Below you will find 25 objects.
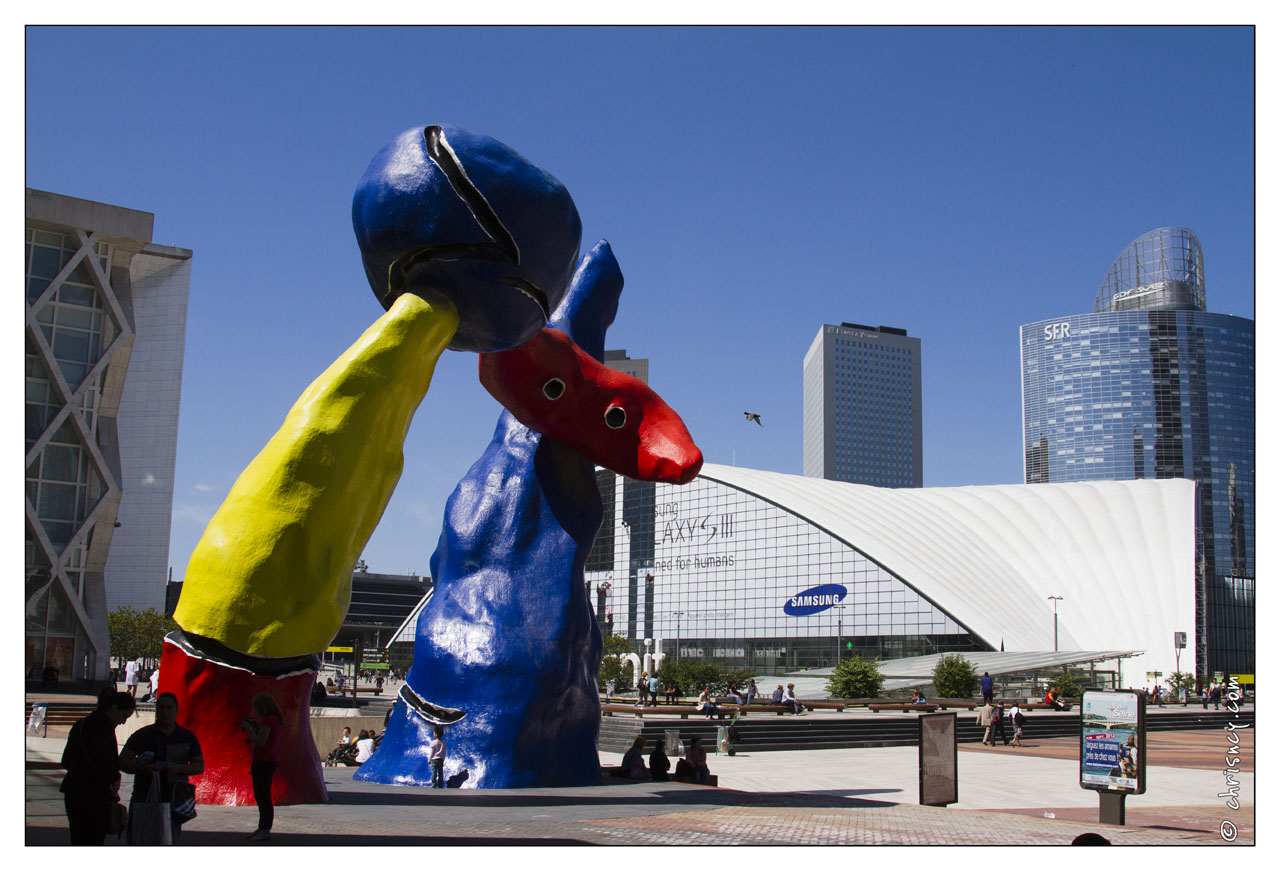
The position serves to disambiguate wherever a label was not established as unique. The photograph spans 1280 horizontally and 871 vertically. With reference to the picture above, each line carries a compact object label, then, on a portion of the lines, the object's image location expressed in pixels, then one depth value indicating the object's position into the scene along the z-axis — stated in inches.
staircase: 1019.9
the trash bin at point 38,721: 775.7
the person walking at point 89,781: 259.6
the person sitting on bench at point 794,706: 1411.2
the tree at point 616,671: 2046.1
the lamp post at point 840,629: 2687.0
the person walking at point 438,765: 523.5
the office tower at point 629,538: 3334.2
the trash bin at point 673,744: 894.4
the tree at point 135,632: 1964.8
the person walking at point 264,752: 316.2
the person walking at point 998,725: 1160.0
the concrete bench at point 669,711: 1169.4
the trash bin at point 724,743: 989.8
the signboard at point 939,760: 536.1
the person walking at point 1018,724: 1126.4
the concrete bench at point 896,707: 1562.5
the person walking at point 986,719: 1144.4
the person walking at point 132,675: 1226.6
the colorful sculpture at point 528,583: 545.6
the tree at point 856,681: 1819.6
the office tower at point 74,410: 1209.4
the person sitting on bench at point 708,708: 1160.8
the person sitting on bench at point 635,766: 638.5
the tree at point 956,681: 1897.1
